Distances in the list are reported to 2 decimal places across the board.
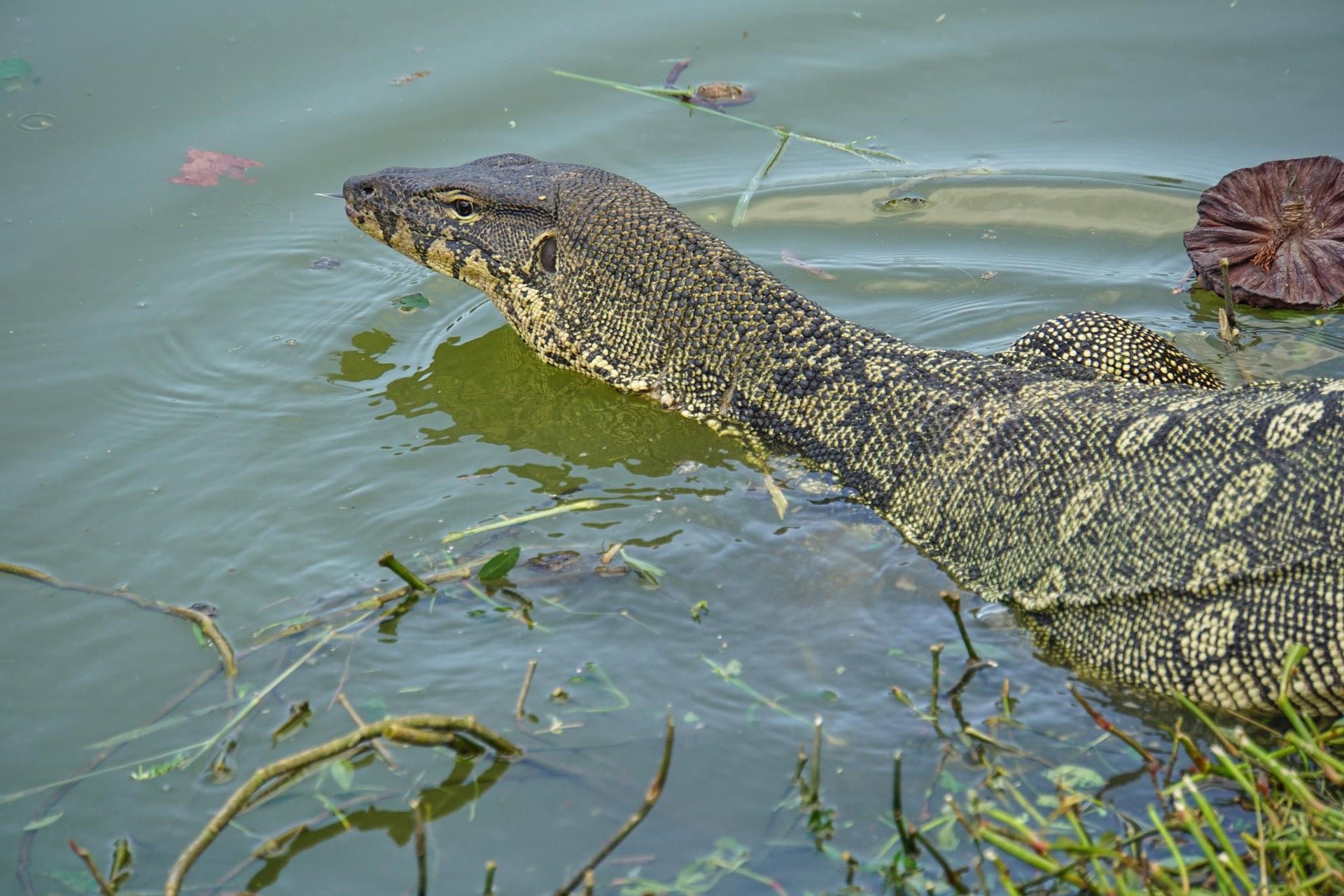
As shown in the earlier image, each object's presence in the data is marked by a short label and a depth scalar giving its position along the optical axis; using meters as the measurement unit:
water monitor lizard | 3.97
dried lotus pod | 6.44
